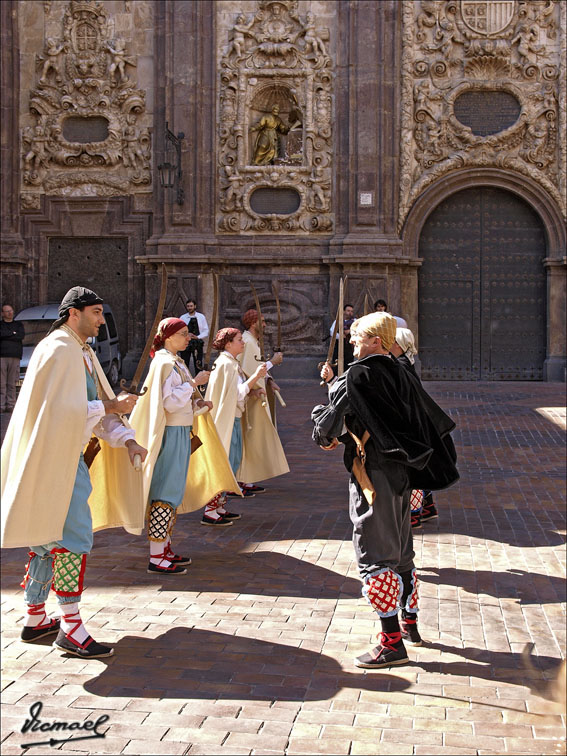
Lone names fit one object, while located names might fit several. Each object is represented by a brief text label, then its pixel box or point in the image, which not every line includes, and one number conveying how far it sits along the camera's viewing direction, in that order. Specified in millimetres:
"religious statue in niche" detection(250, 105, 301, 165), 21656
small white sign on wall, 21062
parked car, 19125
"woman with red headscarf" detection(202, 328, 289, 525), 9133
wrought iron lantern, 20562
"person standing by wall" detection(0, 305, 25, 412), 16312
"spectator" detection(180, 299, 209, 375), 18438
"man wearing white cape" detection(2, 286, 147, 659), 5035
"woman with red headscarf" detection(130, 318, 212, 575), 7090
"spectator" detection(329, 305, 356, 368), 14469
